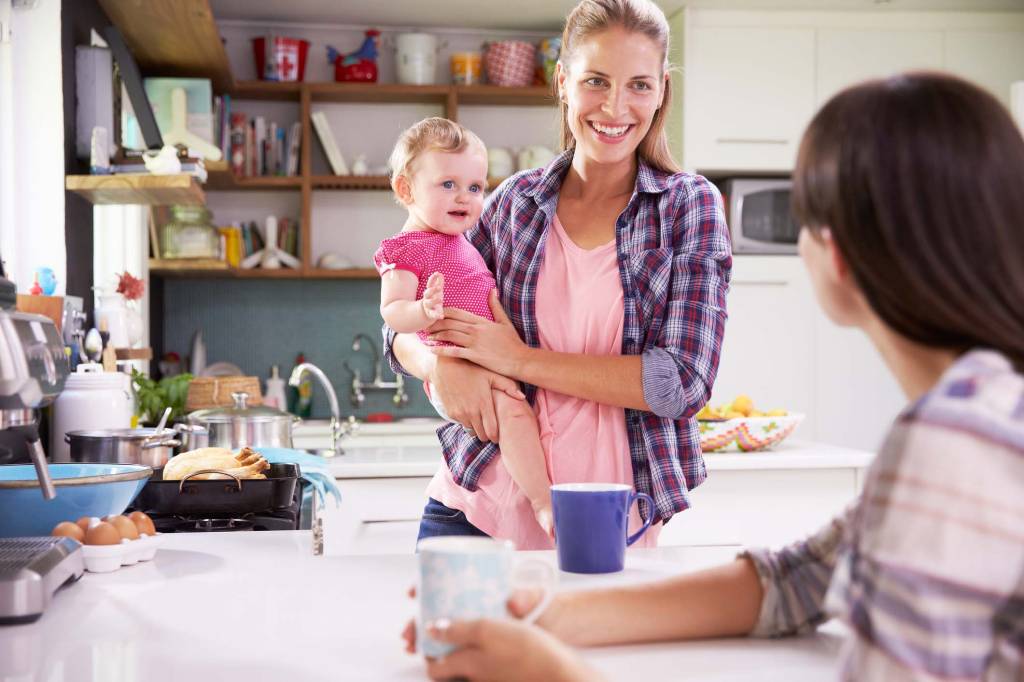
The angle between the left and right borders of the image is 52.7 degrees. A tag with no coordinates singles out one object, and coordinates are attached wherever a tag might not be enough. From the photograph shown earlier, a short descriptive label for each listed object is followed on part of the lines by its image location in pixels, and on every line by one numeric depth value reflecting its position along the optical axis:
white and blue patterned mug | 0.78
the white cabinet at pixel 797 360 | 4.39
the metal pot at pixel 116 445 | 2.23
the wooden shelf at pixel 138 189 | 2.88
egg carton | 1.25
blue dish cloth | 2.28
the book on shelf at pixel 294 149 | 4.44
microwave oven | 4.34
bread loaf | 1.81
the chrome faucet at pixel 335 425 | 3.14
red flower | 3.16
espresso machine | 1.01
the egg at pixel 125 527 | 1.28
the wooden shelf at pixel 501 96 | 4.45
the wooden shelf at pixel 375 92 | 4.39
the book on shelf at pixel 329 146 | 4.45
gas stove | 1.68
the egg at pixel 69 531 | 1.27
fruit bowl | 3.27
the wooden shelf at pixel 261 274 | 4.25
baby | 1.71
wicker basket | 3.33
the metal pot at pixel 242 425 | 2.71
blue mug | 1.16
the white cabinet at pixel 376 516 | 3.12
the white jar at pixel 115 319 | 3.04
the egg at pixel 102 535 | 1.25
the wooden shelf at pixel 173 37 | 3.24
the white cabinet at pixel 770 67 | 4.32
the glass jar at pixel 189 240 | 3.98
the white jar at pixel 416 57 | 4.45
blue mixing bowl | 1.36
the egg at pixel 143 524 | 1.33
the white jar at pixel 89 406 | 2.53
